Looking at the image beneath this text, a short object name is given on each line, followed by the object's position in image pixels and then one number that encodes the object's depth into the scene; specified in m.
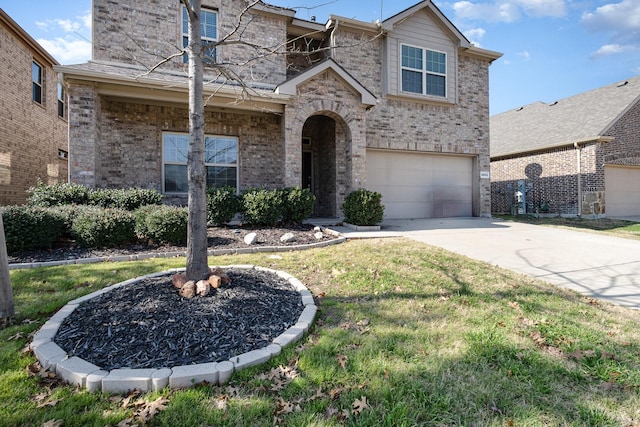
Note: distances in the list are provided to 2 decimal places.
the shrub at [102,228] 5.78
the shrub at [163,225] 6.06
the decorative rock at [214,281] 3.57
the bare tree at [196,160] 3.54
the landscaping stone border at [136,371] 2.10
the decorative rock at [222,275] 3.72
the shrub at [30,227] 5.38
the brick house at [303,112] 8.89
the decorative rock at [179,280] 3.55
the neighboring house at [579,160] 13.52
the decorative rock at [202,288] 3.39
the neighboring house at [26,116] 10.48
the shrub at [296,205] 8.29
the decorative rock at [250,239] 6.41
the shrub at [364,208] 8.75
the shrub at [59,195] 7.19
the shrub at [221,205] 7.67
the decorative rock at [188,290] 3.35
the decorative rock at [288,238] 6.64
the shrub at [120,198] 7.54
